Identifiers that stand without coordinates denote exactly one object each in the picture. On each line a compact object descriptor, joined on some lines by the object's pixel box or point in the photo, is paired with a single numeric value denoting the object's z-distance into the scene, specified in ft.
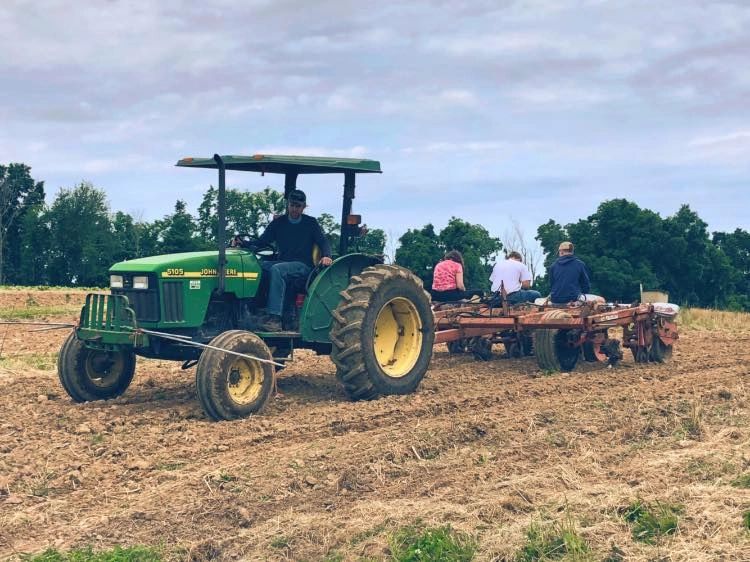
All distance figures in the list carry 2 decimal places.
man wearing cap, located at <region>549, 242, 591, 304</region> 43.68
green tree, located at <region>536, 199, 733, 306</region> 142.51
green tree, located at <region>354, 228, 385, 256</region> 101.27
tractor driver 33.45
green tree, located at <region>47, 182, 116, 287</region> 192.54
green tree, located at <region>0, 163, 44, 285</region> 205.46
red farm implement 39.55
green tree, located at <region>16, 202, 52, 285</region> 197.06
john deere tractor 29.48
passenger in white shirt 47.52
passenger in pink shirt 47.91
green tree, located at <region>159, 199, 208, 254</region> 121.48
